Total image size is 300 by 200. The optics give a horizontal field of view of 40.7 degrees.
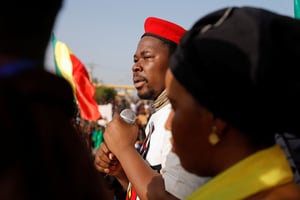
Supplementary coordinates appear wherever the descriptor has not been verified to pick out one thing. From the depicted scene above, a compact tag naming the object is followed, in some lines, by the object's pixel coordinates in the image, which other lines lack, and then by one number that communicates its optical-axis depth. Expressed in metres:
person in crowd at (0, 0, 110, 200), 0.74
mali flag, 5.91
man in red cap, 1.66
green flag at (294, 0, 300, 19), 2.73
